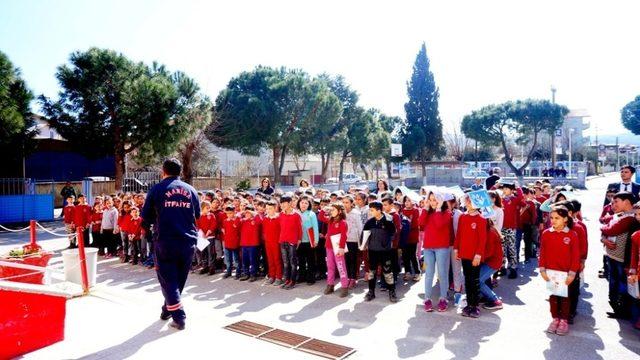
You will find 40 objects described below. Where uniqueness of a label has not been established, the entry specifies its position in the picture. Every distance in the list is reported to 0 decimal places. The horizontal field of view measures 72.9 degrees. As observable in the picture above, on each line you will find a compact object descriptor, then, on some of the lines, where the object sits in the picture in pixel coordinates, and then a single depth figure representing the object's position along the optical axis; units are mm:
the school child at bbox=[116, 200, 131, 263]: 10164
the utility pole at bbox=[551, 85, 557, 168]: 33056
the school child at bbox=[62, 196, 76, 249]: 11992
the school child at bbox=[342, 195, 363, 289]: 7438
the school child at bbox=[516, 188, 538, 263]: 8758
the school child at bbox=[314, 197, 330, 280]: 8086
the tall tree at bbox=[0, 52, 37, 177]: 17609
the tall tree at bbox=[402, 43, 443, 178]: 47969
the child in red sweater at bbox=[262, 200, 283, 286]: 7797
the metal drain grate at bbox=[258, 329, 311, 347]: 4953
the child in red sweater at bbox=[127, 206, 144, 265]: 9844
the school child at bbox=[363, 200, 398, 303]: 6523
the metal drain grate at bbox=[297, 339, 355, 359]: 4621
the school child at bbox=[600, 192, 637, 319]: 5531
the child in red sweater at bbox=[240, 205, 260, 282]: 7980
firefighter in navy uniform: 5164
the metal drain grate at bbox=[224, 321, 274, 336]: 5301
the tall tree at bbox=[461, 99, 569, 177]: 36219
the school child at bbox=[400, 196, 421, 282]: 7980
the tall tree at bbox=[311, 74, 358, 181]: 28691
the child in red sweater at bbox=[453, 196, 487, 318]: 5801
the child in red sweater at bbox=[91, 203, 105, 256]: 11250
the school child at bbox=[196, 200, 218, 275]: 8727
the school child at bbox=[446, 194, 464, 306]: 6383
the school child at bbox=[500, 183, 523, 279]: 7902
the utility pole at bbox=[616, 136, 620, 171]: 69525
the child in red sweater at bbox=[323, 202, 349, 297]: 6992
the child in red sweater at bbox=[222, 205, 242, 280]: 8242
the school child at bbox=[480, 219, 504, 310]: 5969
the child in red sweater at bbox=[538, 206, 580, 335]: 5133
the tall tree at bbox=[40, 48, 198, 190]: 19938
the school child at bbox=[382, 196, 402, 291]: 6908
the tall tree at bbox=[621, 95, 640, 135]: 32500
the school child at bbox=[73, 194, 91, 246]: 11895
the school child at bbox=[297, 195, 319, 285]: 7578
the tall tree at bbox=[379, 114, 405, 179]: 42362
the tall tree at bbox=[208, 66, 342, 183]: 25719
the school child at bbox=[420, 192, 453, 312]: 6172
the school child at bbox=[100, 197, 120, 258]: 10836
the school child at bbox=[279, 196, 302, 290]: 7484
